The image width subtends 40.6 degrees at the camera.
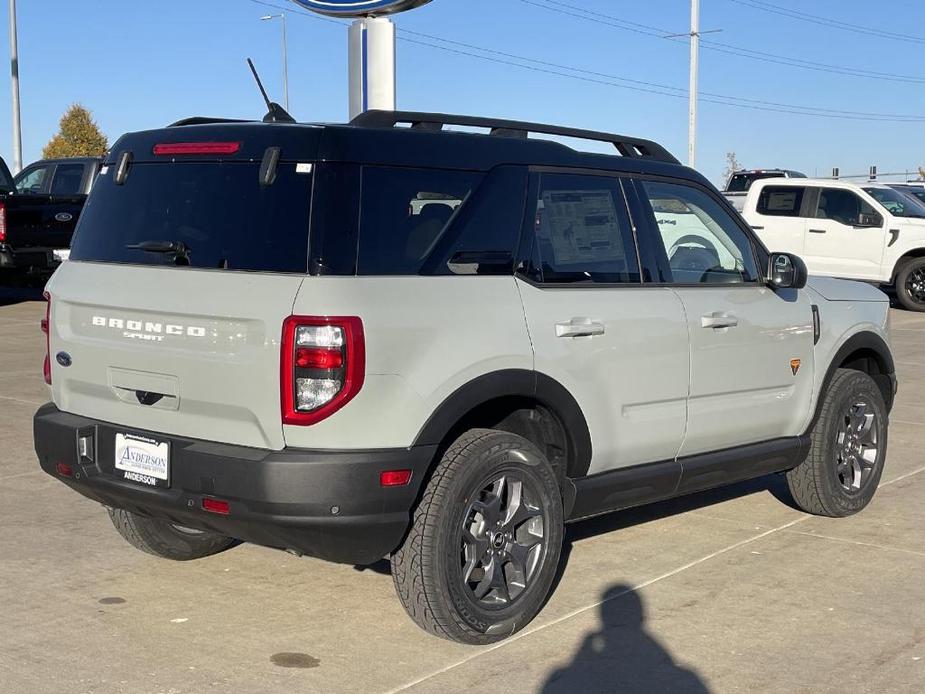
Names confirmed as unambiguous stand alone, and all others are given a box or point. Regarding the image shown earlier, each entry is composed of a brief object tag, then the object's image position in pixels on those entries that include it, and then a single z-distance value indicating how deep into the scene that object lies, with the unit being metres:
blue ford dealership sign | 13.61
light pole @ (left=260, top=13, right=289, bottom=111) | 57.16
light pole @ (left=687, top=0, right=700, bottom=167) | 35.32
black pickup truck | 16.25
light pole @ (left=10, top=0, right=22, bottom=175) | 30.80
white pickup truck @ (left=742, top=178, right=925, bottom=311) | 19.34
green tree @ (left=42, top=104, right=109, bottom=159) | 72.51
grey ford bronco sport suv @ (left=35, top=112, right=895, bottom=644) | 4.18
